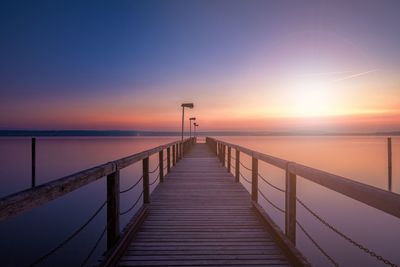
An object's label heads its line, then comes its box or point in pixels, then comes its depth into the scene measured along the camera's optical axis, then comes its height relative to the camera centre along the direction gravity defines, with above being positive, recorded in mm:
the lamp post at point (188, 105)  20977 +2087
